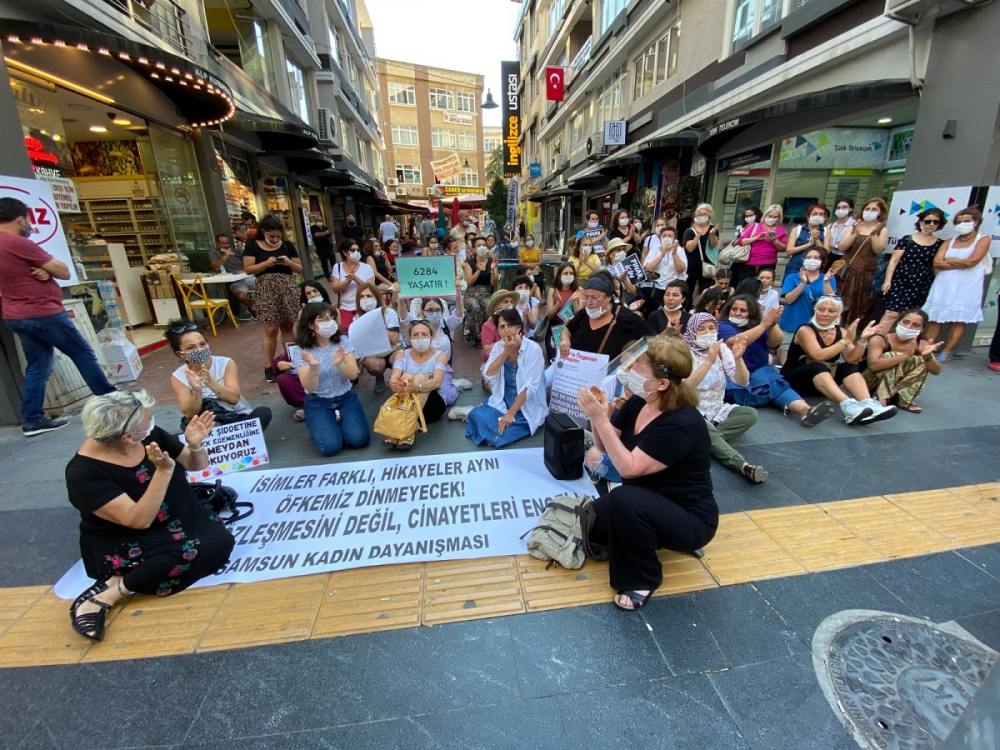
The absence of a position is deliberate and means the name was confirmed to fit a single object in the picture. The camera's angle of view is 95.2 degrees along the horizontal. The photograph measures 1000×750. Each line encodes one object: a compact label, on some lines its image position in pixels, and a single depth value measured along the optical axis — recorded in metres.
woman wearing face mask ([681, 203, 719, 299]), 6.97
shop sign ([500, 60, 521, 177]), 31.25
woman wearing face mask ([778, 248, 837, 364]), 5.44
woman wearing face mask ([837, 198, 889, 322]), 6.22
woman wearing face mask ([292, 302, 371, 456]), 4.05
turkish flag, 24.92
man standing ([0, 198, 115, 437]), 4.07
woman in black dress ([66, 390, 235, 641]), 2.15
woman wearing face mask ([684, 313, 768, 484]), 3.85
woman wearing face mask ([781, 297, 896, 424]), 4.47
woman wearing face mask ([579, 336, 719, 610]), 2.29
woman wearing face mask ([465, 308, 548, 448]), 4.12
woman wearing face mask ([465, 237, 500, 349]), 7.60
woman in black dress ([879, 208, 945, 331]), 5.67
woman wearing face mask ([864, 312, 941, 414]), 4.32
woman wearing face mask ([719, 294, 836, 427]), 4.47
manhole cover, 1.77
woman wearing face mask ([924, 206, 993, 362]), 5.34
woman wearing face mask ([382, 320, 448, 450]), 4.12
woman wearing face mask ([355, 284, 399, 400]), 5.34
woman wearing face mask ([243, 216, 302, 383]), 5.62
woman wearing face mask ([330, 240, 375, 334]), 6.18
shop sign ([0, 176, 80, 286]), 4.45
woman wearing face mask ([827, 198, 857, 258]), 6.50
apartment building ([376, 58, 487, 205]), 47.03
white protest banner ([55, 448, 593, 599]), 2.78
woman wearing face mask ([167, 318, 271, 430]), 3.58
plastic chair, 8.57
